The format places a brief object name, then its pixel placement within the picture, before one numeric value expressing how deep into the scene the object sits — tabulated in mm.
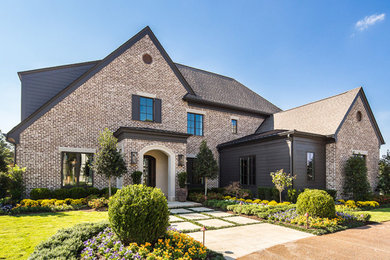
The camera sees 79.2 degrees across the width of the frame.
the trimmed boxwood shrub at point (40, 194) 11055
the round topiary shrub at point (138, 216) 4934
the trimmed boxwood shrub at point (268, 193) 12781
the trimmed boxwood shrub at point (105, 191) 12086
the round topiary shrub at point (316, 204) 8414
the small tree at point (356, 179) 14188
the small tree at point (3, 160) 13312
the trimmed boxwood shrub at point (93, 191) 12181
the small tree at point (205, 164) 14688
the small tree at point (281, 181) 12038
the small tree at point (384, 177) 16750
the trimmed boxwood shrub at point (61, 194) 11469
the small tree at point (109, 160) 11195
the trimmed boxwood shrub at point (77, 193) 11805
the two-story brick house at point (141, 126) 12188
